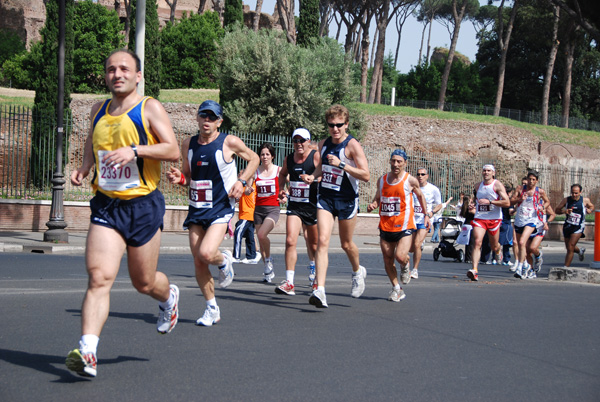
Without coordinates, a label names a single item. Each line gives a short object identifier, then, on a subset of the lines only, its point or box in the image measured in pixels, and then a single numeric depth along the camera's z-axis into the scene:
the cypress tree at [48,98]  20.12
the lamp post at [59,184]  16.41
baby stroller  18.56
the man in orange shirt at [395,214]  9.53
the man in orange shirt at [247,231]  13.81
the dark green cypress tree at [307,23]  39.53
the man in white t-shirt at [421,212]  12.98
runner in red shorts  12.49
